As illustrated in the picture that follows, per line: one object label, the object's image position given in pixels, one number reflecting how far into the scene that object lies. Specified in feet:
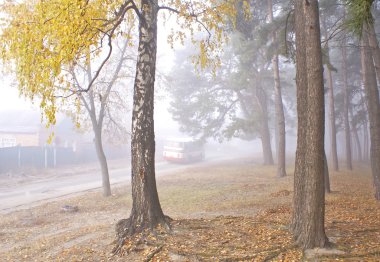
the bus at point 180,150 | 107.45
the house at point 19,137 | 108.27
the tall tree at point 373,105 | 34.88
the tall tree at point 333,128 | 65.96
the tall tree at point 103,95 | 49.01
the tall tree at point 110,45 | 19.36
